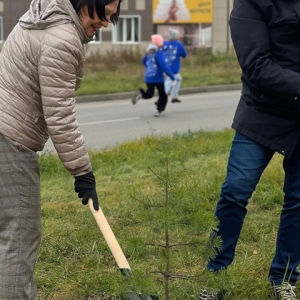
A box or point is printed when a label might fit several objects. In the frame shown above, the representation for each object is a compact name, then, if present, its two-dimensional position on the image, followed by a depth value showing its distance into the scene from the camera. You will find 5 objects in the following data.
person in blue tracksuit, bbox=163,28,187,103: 16.66
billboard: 39.62
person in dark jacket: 3.60
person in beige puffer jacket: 3.15
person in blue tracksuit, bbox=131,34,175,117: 14.53
